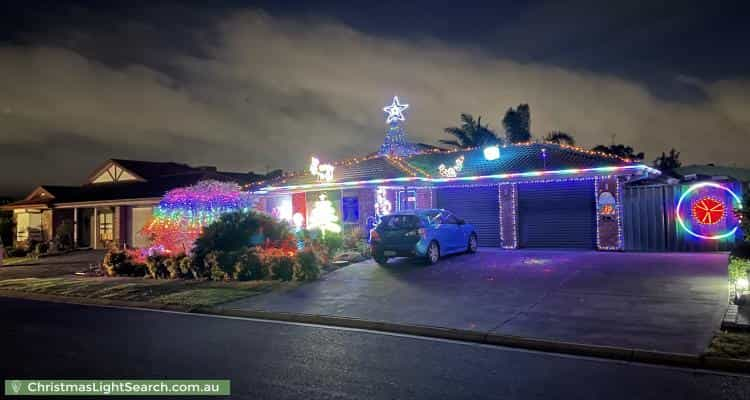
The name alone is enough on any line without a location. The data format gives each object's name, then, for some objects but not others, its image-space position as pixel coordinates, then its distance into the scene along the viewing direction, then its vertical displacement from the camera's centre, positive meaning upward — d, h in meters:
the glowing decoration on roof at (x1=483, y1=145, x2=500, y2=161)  20.95 +2.31
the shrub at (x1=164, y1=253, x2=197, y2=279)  15.93 -1.34
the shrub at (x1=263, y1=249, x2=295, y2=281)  14.39 -1.25
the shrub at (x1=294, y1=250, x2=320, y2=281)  14.26 -1.31
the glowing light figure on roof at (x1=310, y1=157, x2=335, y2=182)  22.88 +2.01
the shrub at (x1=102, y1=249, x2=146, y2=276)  17.23 -1.37
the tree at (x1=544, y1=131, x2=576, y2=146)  28.92 +3.94
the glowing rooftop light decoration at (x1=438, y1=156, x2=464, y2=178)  20.50 +1.74
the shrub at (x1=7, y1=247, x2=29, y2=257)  28.67 -1.43
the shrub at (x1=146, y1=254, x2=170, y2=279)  16.39 -1.36
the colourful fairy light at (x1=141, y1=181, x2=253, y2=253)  17.69 +0.26
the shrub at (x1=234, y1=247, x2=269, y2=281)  14.84 -1.32
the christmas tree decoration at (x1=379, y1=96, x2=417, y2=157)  25.53 +3.59
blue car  15.04 -0.56
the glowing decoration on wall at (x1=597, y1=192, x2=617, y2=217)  17.31 +0.22
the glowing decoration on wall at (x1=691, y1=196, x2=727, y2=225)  15.29 -0.04
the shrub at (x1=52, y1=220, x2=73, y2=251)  29.90 -0.74
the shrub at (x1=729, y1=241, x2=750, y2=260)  9.34 -0.74
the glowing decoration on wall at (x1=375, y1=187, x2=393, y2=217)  21.73 +0.56
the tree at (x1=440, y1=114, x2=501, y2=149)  30.61 +4.47
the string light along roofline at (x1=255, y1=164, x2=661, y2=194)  16.86 +1.29
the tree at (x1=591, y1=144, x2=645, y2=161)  33.92 +3.88
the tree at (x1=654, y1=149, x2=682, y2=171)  41.34 +3.75
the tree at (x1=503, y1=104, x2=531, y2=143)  28.83 +4.69
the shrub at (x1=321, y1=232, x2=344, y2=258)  17.17 -0.80
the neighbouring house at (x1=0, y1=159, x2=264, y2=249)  31.27 +1.13
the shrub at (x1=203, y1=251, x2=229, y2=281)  15.23 -1.32
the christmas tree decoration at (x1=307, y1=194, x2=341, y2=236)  22.52 +0.06
